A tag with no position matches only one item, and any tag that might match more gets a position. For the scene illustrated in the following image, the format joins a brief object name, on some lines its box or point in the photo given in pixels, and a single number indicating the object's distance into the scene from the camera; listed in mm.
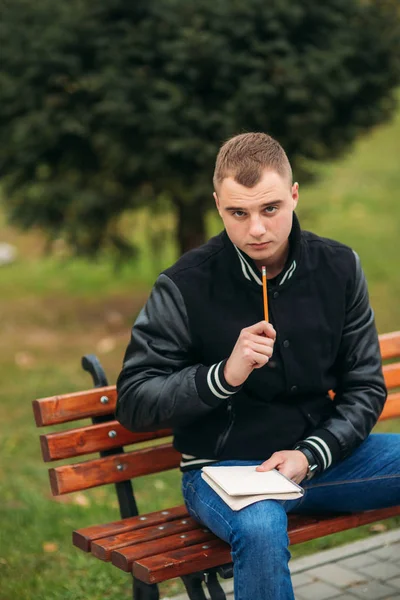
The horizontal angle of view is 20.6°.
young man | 3393
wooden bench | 3404
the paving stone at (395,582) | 4320
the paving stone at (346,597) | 4197
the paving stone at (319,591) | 4219
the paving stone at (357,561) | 4508
